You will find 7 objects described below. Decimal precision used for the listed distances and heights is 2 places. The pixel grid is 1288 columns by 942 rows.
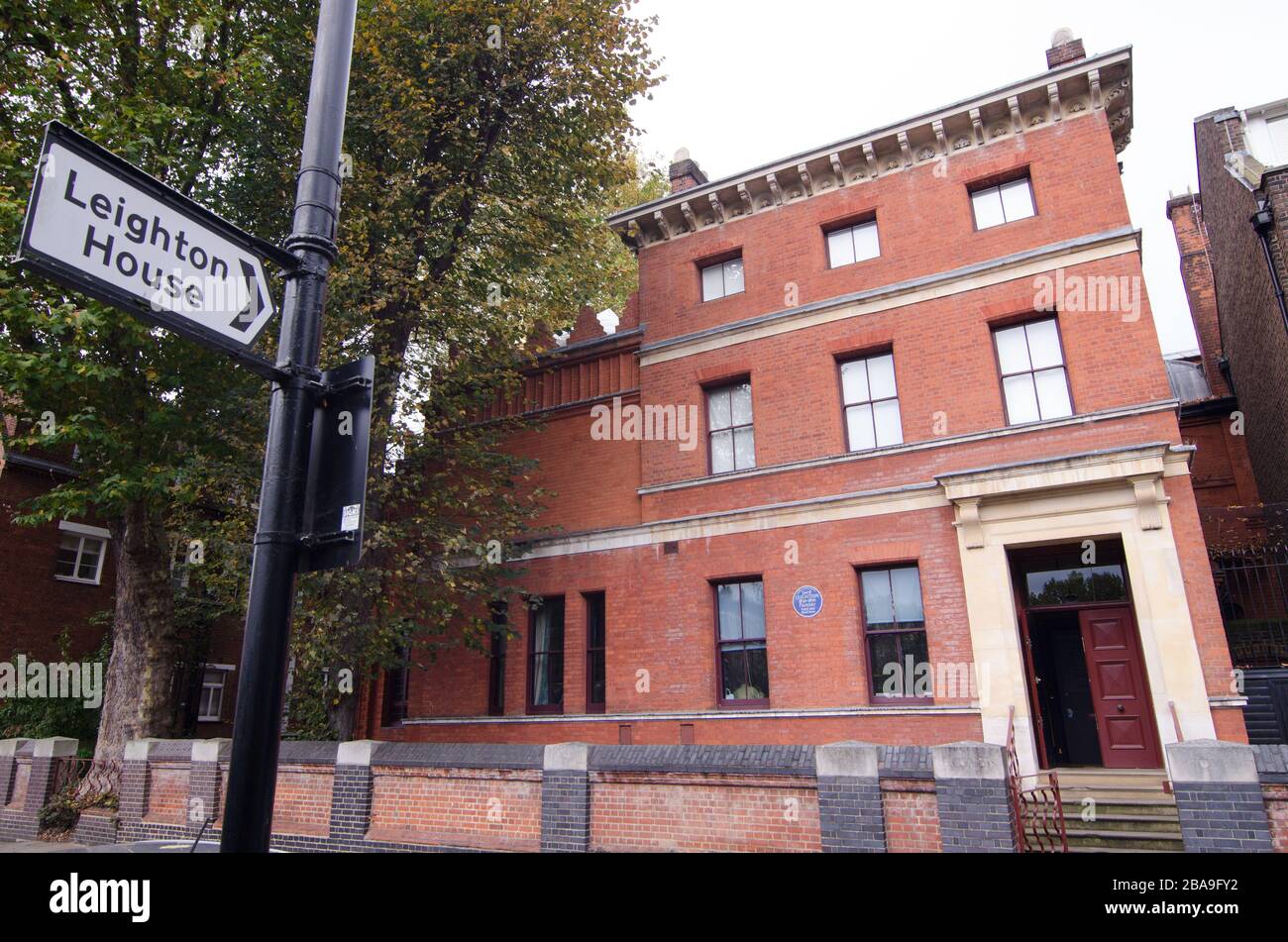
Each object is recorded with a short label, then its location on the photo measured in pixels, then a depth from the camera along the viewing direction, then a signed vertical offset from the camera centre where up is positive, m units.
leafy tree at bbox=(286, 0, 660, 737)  13.70 +8.91
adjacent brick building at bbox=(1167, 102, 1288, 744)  15.07 +7.85
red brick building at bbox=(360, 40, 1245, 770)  13.11 +4.15
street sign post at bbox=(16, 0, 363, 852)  3.21 +1.77
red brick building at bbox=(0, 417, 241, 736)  20.27 +3.72
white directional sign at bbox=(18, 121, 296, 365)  3.15 +2.00
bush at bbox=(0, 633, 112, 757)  18.67 +0.13
